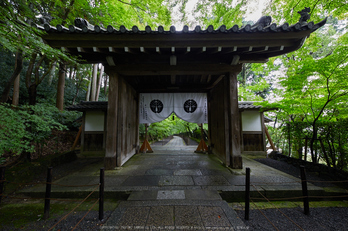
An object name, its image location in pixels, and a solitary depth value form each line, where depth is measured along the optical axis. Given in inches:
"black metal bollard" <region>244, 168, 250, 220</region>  100.0
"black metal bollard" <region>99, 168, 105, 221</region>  97.1
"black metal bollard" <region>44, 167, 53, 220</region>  95.2
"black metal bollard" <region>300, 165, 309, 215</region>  107.2
